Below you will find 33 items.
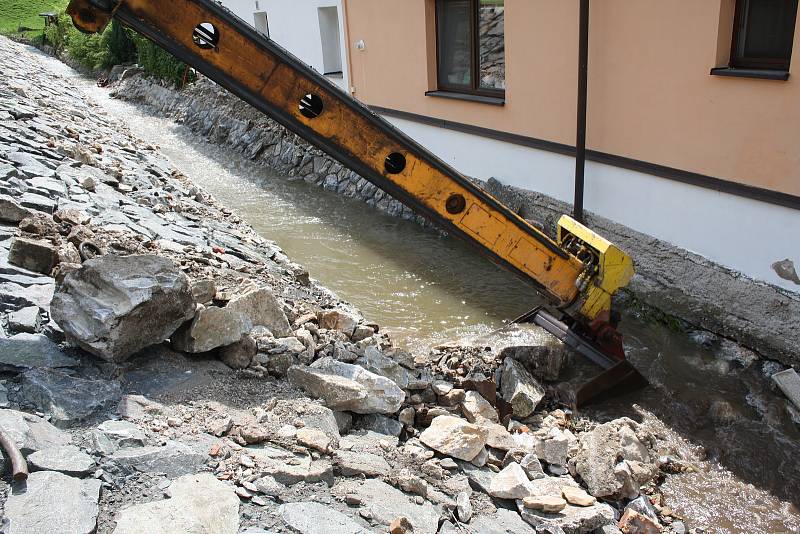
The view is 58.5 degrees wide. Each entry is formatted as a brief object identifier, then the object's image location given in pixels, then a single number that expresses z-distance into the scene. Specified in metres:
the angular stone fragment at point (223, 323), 4.40
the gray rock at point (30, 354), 3.76
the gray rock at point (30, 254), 4.83
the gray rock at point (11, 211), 5.55
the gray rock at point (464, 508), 3.63
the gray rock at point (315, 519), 3.00
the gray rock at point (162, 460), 3.13
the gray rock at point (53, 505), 2.61
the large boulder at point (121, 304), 3.93
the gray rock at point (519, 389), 5.33
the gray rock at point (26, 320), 4.08
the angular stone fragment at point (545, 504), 3.88
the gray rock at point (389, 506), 3.28
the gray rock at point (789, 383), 5.47
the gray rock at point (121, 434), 3.29
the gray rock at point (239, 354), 4.54
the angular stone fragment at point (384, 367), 4.92
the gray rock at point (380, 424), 4.40
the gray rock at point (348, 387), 4.32
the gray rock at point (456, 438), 4.21
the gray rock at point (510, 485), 3.95
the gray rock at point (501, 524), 3.61
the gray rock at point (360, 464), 3.62
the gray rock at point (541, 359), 5.91
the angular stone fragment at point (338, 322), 5.70
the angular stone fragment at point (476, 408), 4.92
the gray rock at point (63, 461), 2.94
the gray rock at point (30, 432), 3.04
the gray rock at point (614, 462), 4.39
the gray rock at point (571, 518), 3.82
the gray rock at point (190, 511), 2.75
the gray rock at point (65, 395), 3.46
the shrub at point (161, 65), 18.98
